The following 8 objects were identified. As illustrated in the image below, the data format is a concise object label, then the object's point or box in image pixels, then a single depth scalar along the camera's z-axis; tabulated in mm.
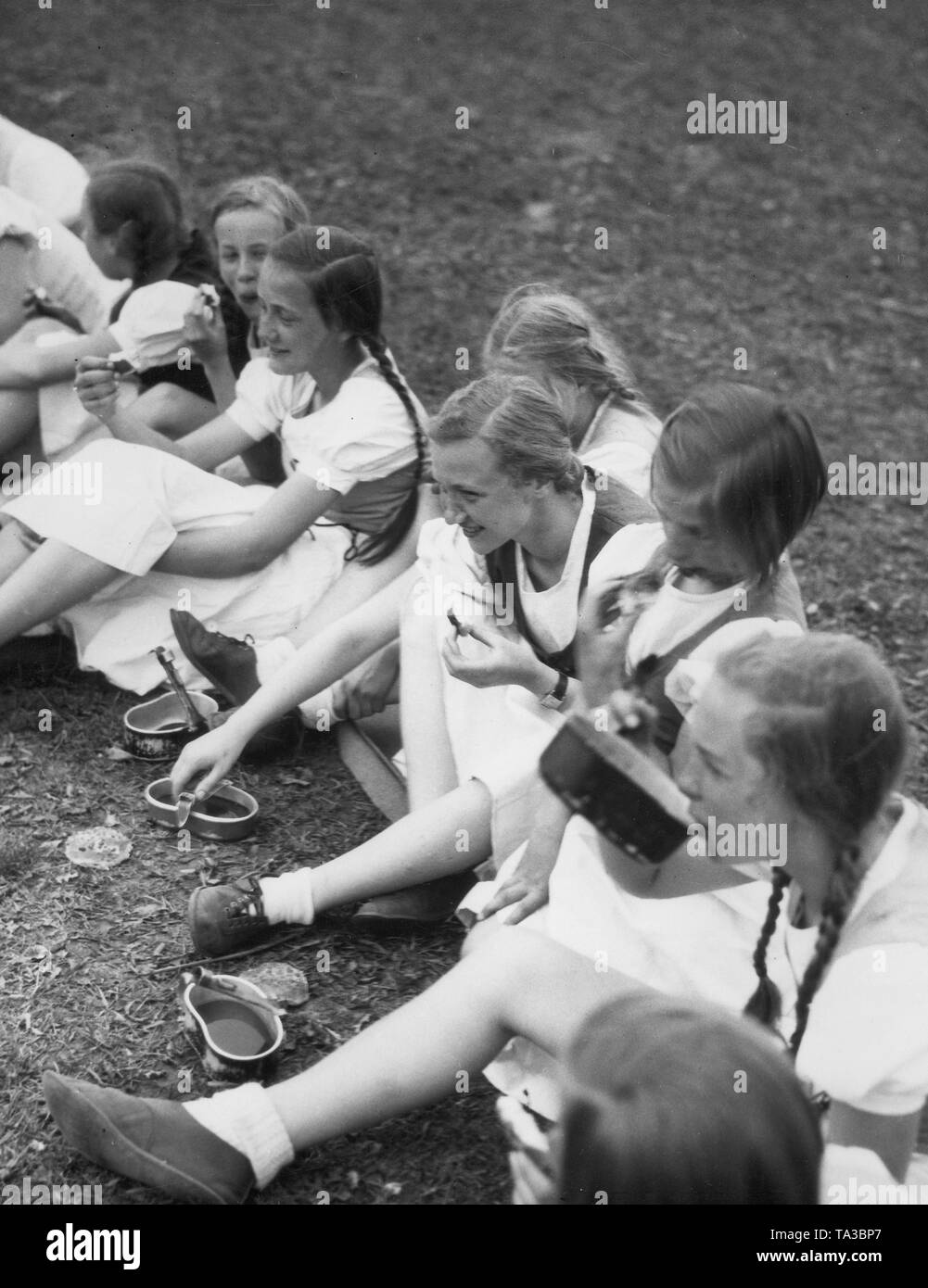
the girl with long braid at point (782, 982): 1724
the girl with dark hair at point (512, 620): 2348
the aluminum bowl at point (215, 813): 2924
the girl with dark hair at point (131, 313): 3676
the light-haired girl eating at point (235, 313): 3750
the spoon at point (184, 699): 3176
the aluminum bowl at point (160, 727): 3188
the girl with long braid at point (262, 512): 3213
